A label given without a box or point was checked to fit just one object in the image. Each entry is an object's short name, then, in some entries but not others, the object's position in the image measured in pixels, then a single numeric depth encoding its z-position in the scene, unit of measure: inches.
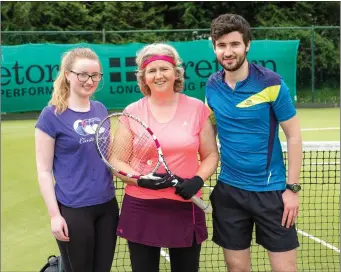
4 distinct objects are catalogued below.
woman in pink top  93.2
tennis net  147.9
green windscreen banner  476.1
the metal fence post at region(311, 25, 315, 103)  561.0
